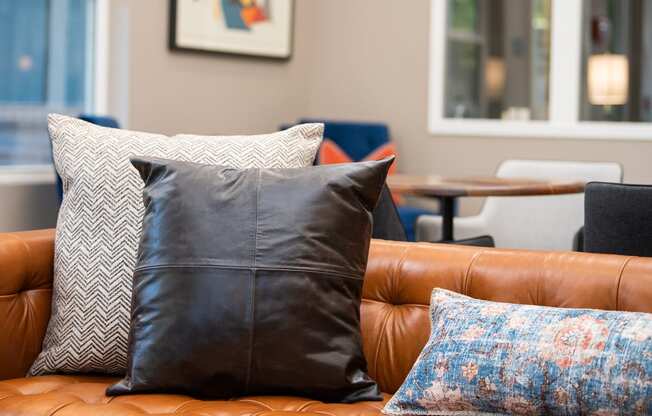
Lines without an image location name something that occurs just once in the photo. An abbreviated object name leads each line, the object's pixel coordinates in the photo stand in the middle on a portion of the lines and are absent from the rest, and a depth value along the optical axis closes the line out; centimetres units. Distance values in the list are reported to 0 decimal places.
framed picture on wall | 548
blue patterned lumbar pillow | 152
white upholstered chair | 423
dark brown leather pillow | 184
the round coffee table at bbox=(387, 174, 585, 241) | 325
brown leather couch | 179
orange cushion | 541
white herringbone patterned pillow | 204
